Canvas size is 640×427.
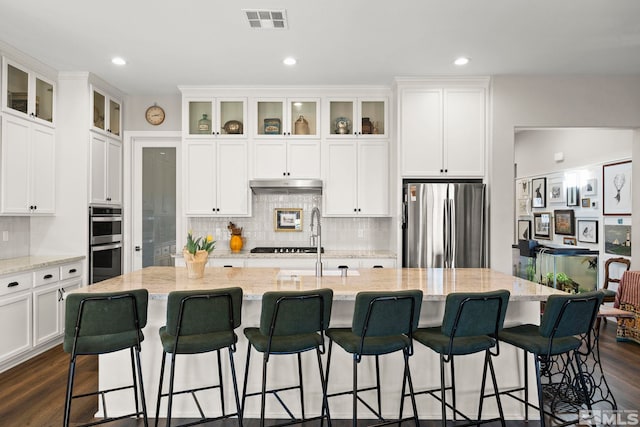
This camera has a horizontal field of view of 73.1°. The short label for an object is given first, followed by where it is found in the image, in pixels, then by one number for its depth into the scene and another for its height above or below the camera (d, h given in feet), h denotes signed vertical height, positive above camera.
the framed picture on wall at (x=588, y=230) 17.85 -0.65
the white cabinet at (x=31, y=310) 11.53 -2.76
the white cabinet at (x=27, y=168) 12.67 +1.47
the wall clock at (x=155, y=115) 17.66 +4.08
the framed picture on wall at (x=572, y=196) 19.03 +0.84
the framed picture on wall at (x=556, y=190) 20.21 +1.19
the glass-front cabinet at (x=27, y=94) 12.57 +3.78
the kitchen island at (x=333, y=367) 9.06 -3.23
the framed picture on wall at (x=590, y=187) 17.92 +1.17
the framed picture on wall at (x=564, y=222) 19.34 -0.32
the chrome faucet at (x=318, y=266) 10.07 -1.21
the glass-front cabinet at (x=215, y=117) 16.60 +3.80
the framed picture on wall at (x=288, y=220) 17.74 -0.21
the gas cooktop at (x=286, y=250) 16.50 -1.36
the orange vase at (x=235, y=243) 16.89 -1.11
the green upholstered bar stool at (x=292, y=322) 7.34 -1.86
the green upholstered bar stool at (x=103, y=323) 7.08 -1.82
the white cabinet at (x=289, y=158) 16.65 +2.19
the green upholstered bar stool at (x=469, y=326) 7.50 -1.97
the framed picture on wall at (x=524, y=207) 23.25 +0.44
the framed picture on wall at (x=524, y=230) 23.17 -0.80
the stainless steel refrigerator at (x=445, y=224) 14.83 -0.32
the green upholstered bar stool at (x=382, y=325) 7.32 -1.91
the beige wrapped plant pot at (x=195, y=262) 9.70 -1.07
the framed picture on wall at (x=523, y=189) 23.22 +1.46
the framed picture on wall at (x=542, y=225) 21.25 -0.51
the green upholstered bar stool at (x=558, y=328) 7.58 -2.05
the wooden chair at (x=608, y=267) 15.73 -1.97
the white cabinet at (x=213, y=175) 16.61 +1.53
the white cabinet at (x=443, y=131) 15.35 +2.99
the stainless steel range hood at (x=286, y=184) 16.31 +1.16
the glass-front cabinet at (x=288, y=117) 16.63 +3.80
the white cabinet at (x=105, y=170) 15.48 +1.68
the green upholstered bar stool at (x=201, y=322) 7.31 -1.88
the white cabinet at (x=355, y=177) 16.66 +1.46
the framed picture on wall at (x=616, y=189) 16.21 +1.03
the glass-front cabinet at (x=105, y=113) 15.40 +3.84
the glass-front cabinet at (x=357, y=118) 16.67 +3.78
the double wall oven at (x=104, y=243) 15.40 -1.05
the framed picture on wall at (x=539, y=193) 21.60 +1.15
